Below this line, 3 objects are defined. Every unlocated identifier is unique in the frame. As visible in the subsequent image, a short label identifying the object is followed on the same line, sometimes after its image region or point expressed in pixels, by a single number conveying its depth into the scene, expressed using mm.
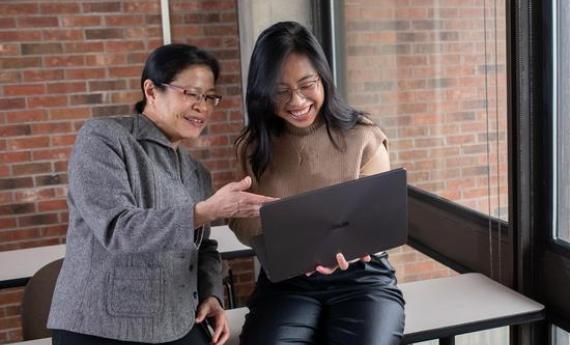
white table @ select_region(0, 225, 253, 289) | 2496
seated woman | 1670
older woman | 1432
